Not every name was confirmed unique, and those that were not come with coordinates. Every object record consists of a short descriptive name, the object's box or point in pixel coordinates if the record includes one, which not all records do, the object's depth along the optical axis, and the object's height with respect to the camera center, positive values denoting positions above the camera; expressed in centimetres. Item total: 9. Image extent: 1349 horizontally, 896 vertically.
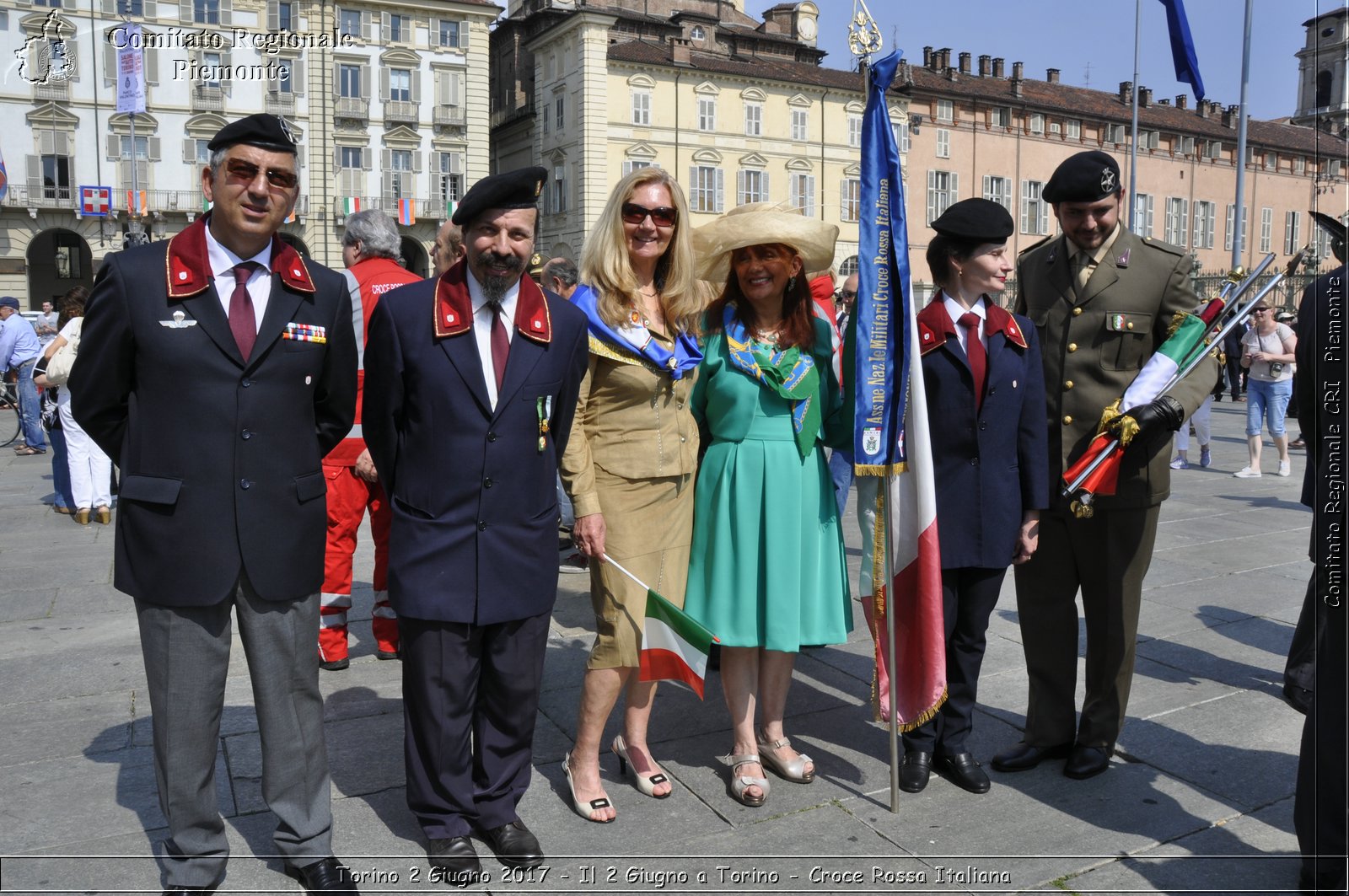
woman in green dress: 389 -42
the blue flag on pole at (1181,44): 561 +165
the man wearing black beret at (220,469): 300 -31
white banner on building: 2508 +654
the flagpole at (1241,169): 1684 +361
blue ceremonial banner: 369 +16
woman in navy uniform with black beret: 393 -29
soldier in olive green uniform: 395 -29
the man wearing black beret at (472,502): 330 -44
